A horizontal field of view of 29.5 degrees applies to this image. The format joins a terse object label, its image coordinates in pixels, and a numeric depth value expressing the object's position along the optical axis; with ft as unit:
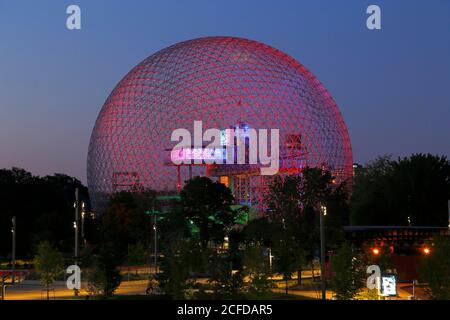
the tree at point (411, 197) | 282.97
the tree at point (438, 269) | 97.66
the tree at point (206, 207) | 226.79
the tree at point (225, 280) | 95.09
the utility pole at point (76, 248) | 143.27
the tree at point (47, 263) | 147.43
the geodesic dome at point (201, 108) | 323.16
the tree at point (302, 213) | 162.09
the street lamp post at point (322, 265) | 106.98
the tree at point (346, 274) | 106.01
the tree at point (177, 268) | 100.98
